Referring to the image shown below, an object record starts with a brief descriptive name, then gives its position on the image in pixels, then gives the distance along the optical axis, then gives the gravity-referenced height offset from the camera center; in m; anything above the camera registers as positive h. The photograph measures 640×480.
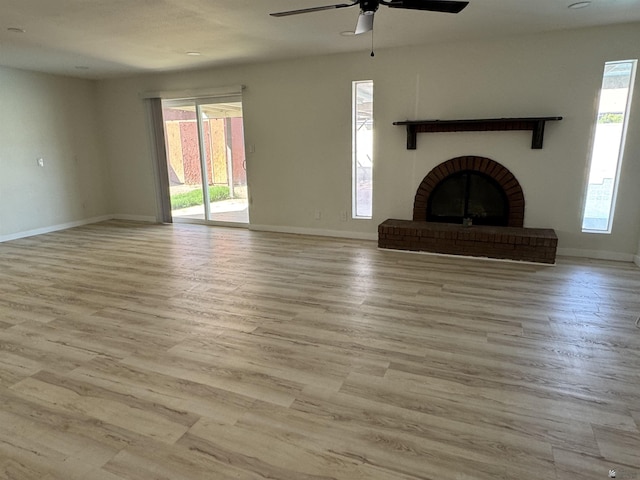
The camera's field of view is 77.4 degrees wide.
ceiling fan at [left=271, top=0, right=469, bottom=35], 2.57 +0.93
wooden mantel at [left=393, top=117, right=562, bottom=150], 4.48 +0.27
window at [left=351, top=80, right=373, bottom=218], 5.33 +0.00
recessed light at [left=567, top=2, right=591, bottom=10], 3.37 +1.19
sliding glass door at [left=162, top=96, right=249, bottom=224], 6.31 -0.11
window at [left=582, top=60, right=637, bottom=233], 4.23 +0.03
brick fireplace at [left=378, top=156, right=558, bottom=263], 4.41 -0.86
